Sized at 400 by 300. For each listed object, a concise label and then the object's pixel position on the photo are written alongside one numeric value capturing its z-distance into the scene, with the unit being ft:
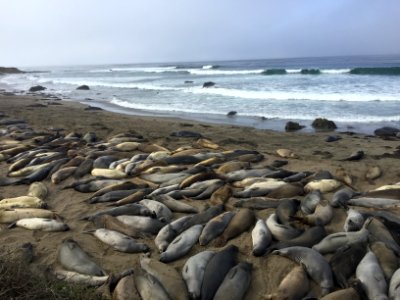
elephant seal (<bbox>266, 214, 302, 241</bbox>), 15.92
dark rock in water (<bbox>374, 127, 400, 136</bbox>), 39.86
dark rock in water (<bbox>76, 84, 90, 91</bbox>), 111.75
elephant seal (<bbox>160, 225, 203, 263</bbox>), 15.33
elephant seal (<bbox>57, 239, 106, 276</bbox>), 14.73
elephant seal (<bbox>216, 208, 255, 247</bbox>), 16.57
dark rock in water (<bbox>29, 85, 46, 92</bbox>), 110.41
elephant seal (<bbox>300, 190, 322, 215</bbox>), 18.20
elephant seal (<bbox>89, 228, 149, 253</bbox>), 16.16
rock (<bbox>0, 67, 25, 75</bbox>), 268.50
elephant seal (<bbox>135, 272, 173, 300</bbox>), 12.84
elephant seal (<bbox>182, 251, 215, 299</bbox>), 13.21
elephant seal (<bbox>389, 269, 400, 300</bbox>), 11.88
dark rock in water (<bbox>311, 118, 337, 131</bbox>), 44.59
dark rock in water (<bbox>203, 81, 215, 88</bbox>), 101.18
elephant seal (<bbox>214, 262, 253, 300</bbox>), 12.87
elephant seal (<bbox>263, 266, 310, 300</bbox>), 12.73
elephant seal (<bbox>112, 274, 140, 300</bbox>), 13.07
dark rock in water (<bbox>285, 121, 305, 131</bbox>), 44.42
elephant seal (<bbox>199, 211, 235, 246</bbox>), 16.37
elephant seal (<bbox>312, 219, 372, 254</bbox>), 14.80
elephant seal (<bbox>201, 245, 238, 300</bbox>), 13.04
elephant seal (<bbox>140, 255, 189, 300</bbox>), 13.07
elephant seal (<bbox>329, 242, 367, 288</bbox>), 13.35
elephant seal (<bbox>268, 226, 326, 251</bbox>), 15.19
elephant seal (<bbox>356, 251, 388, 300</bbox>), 12.28
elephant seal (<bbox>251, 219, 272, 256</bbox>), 15.38
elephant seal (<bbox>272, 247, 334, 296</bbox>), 13.19
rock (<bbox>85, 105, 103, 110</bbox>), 65.31
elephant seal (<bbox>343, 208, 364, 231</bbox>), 16.06
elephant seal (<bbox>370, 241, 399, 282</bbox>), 13.28
